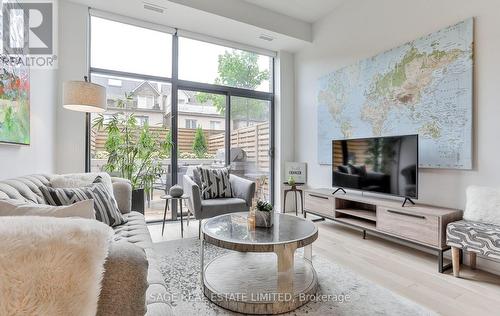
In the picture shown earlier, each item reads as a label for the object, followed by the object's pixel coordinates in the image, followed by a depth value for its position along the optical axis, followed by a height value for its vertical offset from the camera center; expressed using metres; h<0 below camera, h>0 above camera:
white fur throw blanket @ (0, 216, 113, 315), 0.63 -0.29
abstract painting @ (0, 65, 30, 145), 1.66 +0.37
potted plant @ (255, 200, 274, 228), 2.01 -0.46
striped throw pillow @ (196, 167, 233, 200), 3.36 -0.36
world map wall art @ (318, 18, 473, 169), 2.44 +0.70
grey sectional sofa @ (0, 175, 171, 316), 0.75 -0.38
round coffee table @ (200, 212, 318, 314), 1.62 -0.91
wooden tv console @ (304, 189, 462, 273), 2.25 -0.65
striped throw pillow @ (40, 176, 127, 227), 1.68 -0.29
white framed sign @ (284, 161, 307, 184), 4.46 -0.25
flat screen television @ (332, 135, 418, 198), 2.62 -0.08
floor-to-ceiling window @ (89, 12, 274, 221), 3.50 +0.79
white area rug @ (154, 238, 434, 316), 1.64 -0.98
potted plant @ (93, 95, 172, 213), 3.41 +0.10
